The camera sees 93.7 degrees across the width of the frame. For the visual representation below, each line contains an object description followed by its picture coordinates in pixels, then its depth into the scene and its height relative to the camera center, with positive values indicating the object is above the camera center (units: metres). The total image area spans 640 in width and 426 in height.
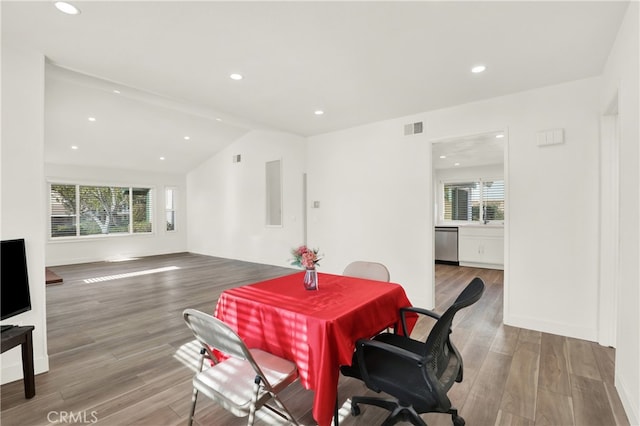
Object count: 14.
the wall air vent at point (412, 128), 4.27 +1.18
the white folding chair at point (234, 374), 1.48 -0.94
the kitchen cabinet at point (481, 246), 6.43 -0.81
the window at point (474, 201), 7.35 +0.22
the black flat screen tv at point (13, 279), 2.12 -0.49
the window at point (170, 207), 9.66 +0.15
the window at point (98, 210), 7.84 +0.06
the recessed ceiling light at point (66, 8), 2.02 +1.41
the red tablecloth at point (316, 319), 1.66 -0.70
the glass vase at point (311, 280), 2.34 -0.54
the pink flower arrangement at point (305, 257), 2.29 -0.36
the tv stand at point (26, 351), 2.13 -1.01
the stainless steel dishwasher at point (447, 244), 7.09 -0.84
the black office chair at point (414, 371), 1.50 -0.93
